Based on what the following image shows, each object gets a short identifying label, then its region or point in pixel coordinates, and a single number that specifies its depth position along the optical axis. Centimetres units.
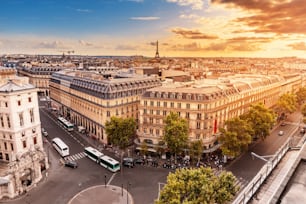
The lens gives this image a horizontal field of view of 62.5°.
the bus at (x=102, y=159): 7014
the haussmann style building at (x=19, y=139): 5938
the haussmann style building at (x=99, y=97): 8844
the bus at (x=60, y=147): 7964
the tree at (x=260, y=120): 8288
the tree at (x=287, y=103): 11305
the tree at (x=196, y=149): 7206
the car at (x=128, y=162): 7350
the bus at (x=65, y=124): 10618
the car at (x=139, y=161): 7581
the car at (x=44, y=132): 9856
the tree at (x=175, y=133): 7056
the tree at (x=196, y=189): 3744
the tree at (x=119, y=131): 7519
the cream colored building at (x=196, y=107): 7738
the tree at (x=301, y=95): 13432
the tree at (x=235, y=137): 7100
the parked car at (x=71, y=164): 7250
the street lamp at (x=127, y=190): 5653
